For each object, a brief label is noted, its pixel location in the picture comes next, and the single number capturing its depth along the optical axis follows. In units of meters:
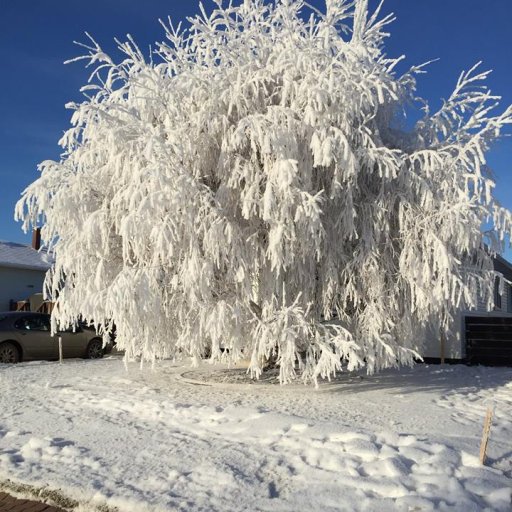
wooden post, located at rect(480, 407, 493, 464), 5.18
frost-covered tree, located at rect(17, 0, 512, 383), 8.09
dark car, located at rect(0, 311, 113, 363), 13.85
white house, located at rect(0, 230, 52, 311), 24.64
